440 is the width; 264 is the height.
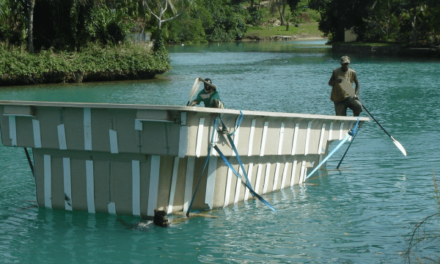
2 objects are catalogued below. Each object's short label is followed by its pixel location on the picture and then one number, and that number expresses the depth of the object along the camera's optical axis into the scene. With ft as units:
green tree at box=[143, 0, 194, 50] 119.44
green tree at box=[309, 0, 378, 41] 233.92
